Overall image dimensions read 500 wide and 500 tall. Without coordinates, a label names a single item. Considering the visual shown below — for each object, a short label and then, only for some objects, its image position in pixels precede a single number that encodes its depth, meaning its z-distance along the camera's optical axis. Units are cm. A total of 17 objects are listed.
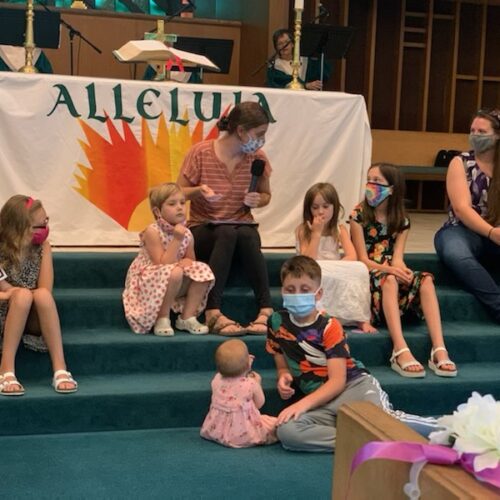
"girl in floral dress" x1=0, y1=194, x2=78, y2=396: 365
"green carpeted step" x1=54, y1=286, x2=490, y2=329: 423
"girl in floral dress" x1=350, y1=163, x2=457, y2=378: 417
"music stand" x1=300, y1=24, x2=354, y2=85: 615
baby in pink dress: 347
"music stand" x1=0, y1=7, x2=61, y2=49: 583
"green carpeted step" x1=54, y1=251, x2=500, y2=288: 450
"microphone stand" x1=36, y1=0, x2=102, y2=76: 586
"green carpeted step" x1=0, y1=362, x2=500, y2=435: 358
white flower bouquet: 114
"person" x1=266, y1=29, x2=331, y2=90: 655
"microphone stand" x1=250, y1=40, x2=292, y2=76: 632
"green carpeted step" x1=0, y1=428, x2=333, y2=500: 299
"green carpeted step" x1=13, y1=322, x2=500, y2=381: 392
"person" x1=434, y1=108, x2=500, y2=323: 470
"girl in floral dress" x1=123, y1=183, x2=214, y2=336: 409
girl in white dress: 429
